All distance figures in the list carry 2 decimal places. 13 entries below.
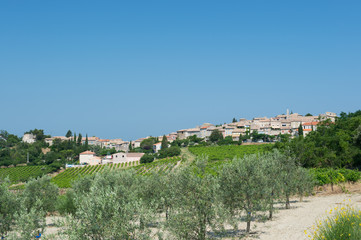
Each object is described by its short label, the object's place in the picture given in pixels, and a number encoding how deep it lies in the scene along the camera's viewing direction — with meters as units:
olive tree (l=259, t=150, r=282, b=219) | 20.83
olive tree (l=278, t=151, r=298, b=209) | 27.95
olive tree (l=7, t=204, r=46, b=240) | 12.24
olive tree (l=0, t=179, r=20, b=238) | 16.86
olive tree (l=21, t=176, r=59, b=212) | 33.02
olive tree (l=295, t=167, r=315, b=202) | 30.12
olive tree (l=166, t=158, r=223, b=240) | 15.45
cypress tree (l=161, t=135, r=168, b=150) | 137.25
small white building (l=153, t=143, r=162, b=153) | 149.85
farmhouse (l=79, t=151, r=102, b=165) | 136.00
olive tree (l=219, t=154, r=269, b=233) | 19.66
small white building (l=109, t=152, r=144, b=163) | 128.12
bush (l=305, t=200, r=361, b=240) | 11.35
